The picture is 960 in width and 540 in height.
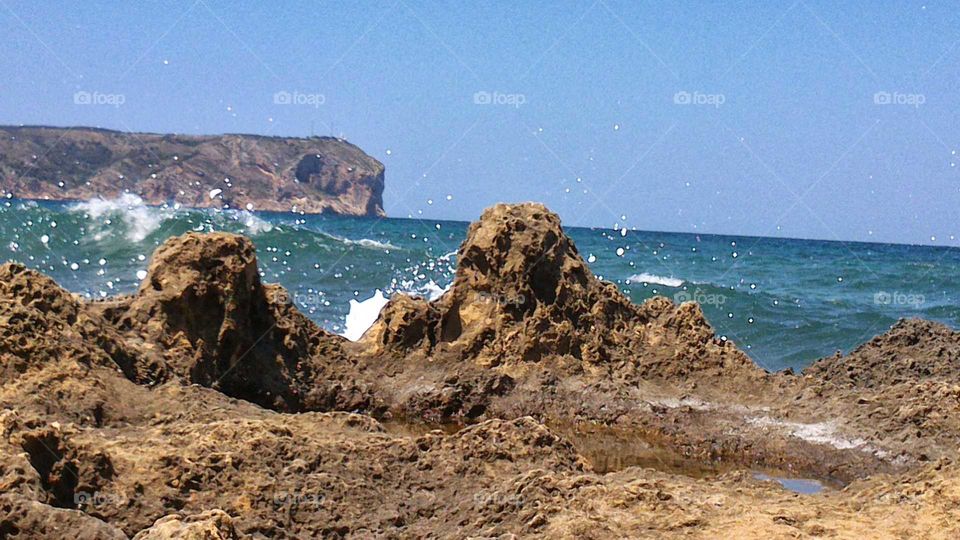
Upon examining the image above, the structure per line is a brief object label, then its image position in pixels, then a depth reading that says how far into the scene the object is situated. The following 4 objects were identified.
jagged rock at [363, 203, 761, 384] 8.59
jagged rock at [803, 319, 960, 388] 8.52
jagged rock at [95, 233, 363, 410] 7.29
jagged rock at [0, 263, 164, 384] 5.40
